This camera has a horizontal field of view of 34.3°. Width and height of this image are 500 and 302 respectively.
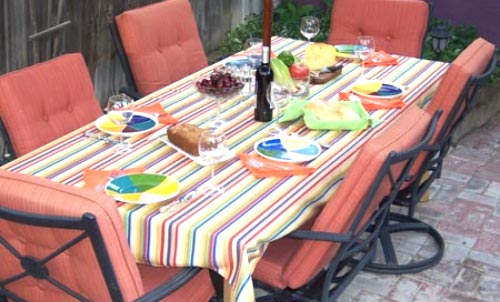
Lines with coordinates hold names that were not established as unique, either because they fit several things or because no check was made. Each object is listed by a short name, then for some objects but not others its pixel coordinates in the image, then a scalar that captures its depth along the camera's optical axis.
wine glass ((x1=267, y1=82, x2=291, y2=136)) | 3.34
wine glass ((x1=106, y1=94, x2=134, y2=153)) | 3.14
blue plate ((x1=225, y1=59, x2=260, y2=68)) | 4.03
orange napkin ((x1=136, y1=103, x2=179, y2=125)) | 3.39
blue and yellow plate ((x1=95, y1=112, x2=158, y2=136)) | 3.22
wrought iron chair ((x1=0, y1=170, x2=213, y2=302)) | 2.16
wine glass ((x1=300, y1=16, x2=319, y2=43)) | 4.40
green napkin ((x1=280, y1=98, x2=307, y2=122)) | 3.42
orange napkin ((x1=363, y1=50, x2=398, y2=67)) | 4.24
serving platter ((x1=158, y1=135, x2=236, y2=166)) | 2.94
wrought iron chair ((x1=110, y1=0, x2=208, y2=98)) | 4.14
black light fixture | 5.56
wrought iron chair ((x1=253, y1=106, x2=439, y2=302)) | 2.64
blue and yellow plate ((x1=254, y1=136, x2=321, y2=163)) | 3.01
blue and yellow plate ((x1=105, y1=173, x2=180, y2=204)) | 2.66
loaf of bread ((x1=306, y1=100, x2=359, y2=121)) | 3.38
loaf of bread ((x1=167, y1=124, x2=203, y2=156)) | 3.00
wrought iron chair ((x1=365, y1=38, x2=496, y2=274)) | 3.41
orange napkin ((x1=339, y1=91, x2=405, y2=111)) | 3.62
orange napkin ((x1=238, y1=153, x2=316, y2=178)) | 2.89
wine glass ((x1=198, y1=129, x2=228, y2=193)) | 2.78
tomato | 3.71
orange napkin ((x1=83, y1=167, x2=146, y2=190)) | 2.76
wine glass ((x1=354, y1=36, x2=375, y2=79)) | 4.21
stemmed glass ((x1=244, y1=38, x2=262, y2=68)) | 4.11
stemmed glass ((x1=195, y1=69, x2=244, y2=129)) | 3.33
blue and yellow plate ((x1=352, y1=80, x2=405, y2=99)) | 3.72
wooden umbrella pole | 3.27
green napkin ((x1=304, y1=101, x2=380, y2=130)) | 3.32
